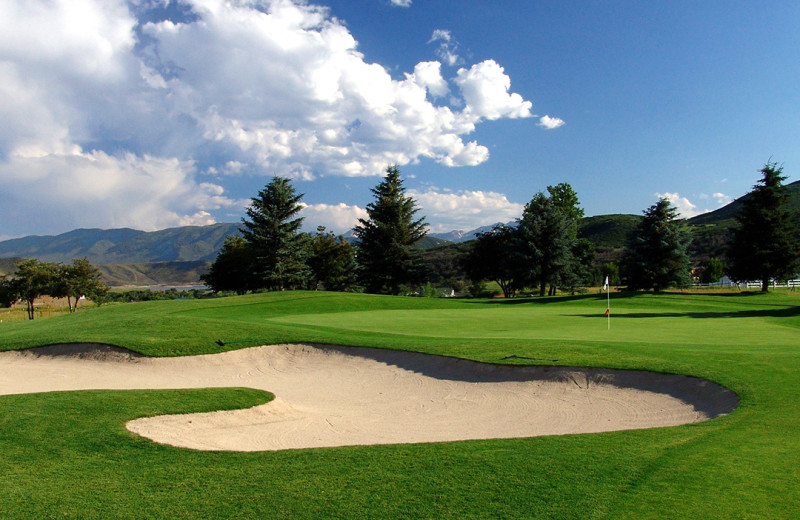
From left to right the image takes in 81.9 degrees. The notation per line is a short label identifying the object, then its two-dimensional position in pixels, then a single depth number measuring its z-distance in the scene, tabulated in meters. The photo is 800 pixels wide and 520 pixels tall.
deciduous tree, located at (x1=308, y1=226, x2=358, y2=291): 55.69
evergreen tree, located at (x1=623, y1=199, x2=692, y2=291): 41.06
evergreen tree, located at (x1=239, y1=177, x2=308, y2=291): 49.72
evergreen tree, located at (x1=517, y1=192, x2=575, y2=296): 46.66
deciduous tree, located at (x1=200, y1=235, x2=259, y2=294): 53.47
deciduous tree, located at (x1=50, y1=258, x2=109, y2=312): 45.50
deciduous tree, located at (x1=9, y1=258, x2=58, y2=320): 41.91
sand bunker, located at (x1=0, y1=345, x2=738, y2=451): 7.75
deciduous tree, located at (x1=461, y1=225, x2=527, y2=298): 50.25
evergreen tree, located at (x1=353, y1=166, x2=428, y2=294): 53.53
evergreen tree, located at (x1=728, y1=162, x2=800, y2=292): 36.69
